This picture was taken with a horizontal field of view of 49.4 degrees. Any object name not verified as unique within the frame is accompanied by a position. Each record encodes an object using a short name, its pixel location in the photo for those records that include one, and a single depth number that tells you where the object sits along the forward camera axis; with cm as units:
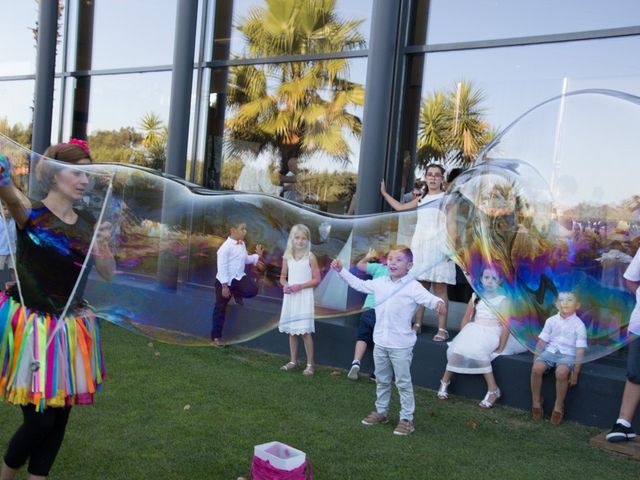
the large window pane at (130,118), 1053
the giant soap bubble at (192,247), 360
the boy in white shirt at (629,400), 510
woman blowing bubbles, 306
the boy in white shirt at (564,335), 382
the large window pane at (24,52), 1236
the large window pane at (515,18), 661
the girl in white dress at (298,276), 403
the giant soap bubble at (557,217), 378
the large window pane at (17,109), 1251
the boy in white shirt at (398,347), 511
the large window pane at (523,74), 647
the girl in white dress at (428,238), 413
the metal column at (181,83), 906
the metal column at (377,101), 737
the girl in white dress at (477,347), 603
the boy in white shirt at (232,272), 406
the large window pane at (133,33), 1048
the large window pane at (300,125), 842
